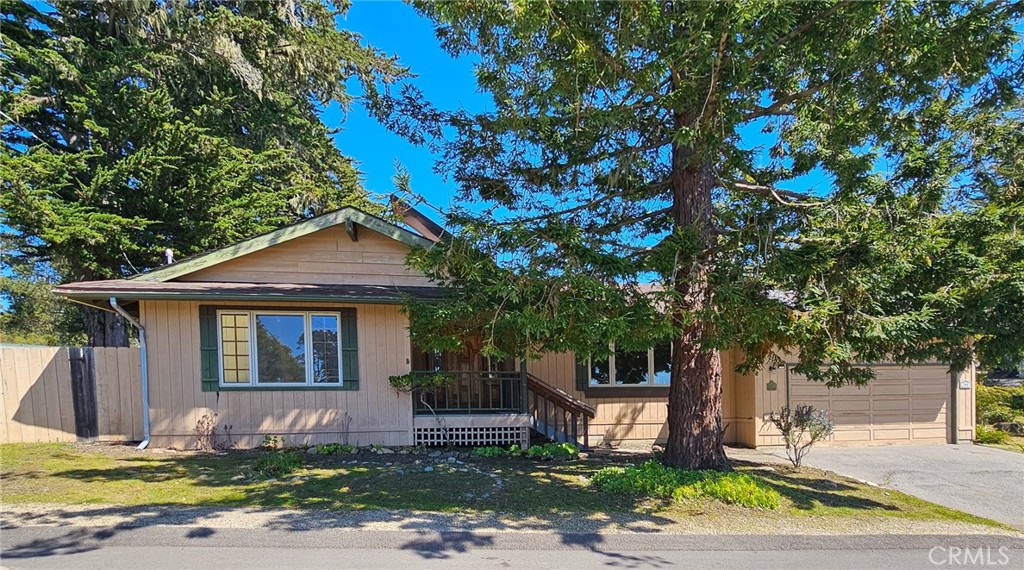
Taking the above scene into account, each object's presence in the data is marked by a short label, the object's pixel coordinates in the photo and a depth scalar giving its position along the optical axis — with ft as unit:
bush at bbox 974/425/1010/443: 37.19
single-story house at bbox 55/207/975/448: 28.27
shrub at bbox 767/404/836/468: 26.30
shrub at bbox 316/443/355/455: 27.97
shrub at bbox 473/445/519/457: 29.01
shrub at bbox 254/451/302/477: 23.13
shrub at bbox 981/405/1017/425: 42.96
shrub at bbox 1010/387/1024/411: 44.80
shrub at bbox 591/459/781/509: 19.45
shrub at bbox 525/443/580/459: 28.71
